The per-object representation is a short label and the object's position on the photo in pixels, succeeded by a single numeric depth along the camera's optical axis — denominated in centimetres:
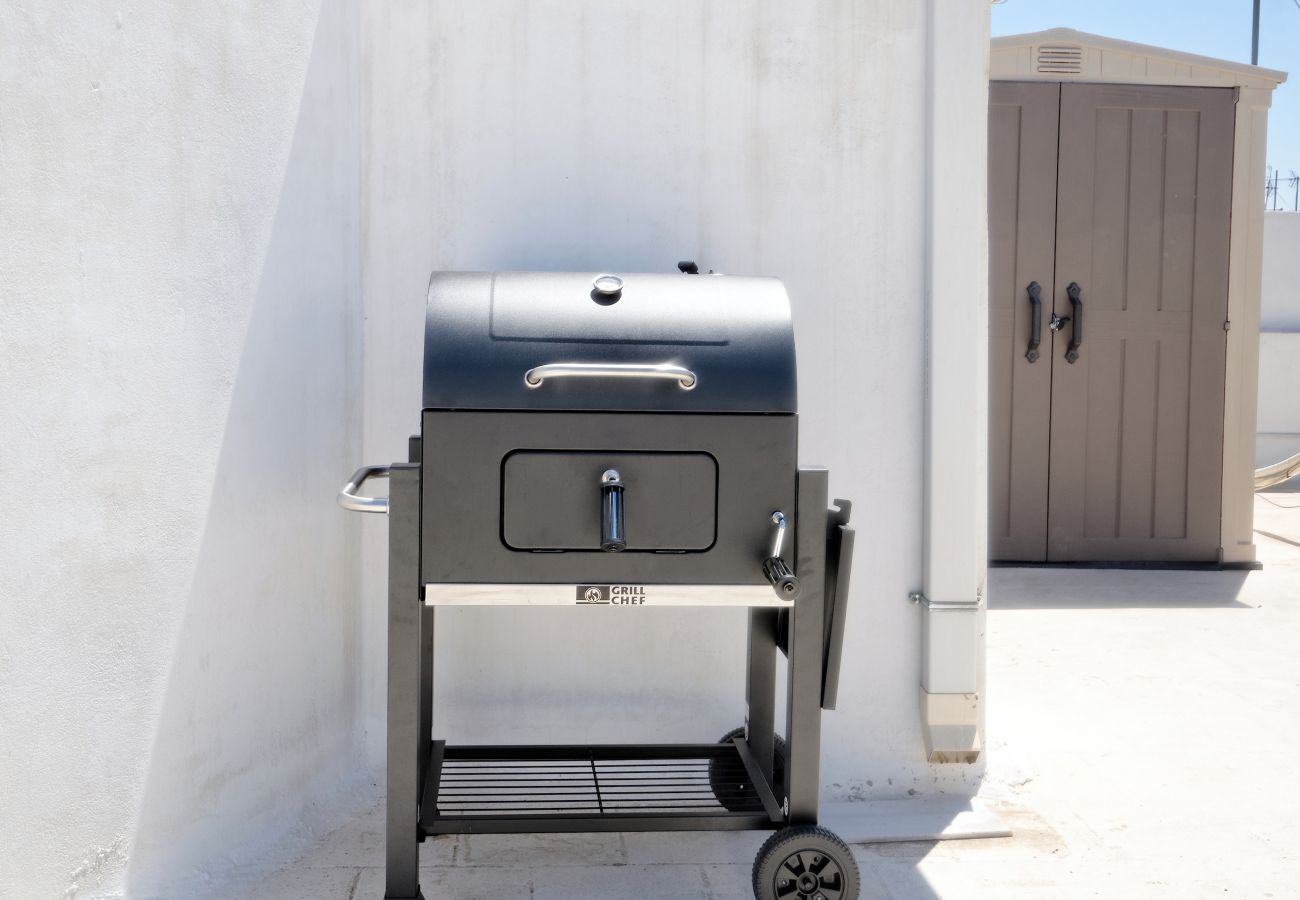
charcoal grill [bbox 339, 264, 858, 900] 196
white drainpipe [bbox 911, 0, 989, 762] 267
